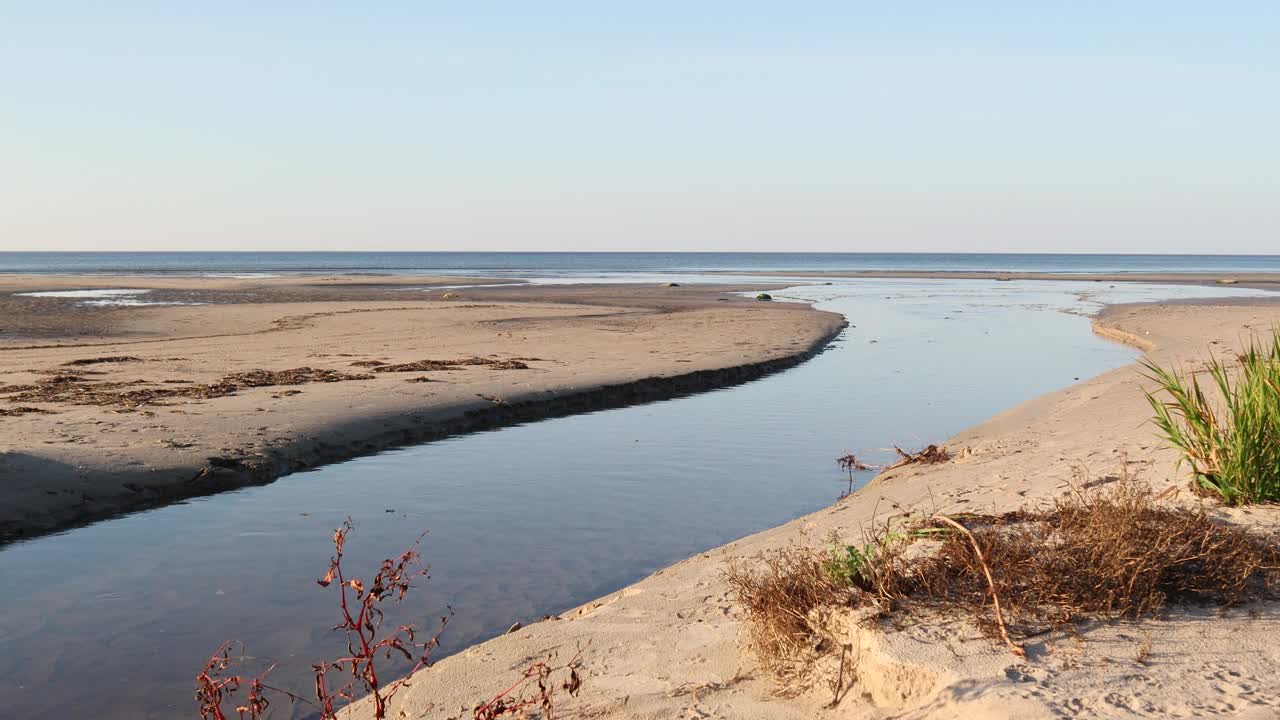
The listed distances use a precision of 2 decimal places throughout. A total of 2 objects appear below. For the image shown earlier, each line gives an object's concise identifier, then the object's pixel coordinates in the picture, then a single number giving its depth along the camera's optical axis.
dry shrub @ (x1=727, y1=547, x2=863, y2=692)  4.97
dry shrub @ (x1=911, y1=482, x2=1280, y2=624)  4.89
